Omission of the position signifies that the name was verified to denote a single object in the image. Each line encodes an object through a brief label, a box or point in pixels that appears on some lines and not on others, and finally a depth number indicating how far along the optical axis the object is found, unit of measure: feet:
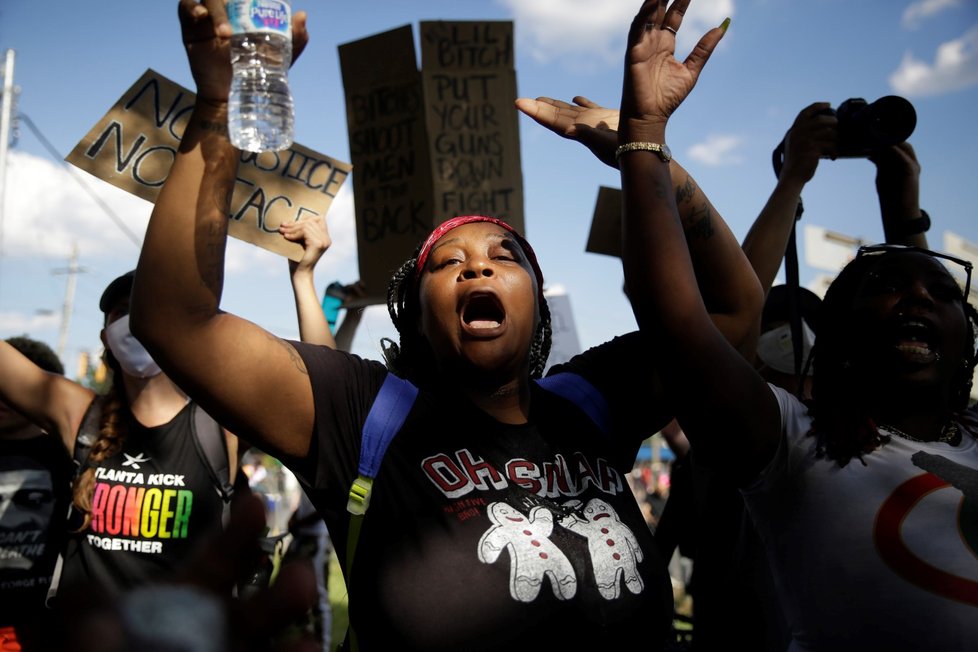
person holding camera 4.61
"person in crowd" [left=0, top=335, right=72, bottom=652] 9.48
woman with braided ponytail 8.24
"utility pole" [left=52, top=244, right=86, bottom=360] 127.22
